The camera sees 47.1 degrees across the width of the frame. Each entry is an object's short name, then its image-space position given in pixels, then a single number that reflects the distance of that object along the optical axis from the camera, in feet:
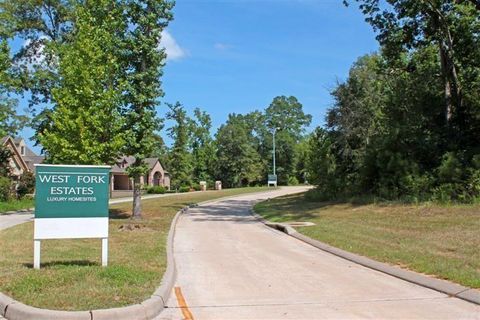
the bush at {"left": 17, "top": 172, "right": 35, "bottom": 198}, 125.19
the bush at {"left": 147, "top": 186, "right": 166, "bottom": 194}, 196.29
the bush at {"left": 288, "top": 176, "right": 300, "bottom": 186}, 282.23
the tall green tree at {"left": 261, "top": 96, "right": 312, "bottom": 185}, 300.61
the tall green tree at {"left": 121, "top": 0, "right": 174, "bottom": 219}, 68.54
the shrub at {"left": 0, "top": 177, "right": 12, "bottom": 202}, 114.81
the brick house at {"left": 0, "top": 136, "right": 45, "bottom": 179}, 153.49
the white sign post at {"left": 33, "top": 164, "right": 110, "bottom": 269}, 29.91
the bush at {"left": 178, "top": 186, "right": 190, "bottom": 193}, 209.26
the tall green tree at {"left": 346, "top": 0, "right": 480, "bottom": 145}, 77.46
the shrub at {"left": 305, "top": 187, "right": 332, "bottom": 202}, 103.30
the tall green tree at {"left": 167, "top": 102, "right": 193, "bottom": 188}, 249.75
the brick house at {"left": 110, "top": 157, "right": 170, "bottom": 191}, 243.19
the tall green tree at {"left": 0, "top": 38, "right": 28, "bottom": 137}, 83.82
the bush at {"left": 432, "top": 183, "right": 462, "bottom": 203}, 67.46
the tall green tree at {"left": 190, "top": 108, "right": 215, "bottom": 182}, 275.80
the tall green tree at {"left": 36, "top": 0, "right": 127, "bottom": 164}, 66.49
